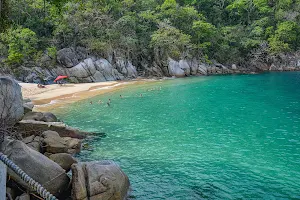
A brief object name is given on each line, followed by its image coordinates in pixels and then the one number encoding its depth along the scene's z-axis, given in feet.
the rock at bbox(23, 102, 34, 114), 55.25
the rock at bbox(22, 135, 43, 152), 38.89
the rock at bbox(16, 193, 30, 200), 23.37
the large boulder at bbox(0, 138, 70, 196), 26.13
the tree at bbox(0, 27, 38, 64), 135.64
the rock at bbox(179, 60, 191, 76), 185.54
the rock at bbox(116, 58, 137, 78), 170.81
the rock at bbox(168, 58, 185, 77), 181.98
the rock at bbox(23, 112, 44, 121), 53.02
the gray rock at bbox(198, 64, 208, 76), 189.76
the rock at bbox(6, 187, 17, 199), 23.51
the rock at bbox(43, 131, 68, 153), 40.34
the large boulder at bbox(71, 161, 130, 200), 26.35
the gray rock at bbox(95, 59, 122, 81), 158.20
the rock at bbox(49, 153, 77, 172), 32.32
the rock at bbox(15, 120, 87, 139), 43.60
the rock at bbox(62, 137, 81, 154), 45.02
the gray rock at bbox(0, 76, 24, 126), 30.44
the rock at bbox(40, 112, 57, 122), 55.06
